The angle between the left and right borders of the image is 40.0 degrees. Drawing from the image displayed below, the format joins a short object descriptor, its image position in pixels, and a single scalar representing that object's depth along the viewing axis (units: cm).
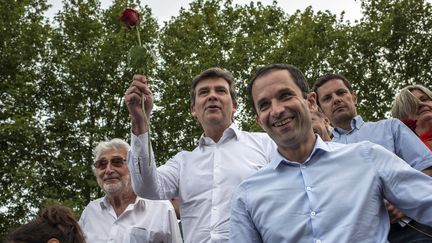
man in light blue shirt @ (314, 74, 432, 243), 284
